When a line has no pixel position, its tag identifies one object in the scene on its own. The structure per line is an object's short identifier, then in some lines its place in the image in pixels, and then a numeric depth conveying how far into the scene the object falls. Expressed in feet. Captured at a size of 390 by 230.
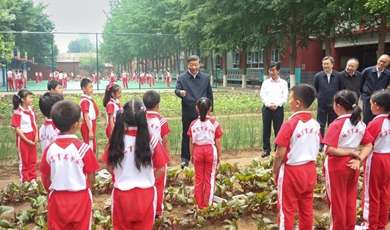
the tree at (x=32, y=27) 82.84
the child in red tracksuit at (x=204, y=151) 12.97
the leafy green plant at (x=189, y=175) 16.78
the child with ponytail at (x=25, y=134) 16.06
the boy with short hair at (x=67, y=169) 8.39
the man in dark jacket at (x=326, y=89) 21.35
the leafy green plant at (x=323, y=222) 12.23
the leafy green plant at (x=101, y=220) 11.33
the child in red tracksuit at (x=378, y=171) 11.31
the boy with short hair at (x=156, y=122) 12.39
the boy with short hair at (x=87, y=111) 17.22
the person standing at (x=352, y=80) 21.01
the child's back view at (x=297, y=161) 10.03
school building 74.08
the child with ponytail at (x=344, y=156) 10.44
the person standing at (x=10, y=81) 75.22
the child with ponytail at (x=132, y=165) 8.69
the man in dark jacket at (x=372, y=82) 20.10
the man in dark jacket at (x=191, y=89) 19.13
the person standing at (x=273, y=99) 21.39
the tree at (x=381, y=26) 45.84
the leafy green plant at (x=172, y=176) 16.69
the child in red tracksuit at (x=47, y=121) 12.62
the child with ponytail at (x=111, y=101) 17.22
